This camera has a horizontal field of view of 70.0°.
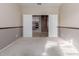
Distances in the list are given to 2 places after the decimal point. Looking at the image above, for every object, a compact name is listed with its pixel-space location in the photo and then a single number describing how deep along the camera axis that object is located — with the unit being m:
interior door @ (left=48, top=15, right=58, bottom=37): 2.59
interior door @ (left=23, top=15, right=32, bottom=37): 2.56
